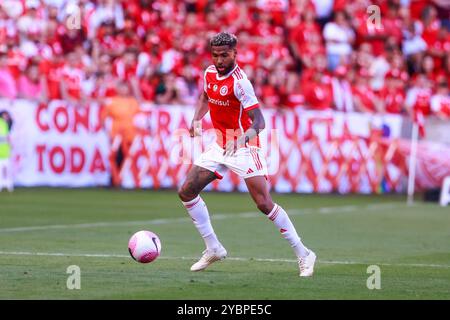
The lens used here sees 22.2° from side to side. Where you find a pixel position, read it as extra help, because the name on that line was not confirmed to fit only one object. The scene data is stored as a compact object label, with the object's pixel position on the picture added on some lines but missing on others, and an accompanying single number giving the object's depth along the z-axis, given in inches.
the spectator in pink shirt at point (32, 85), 999.0
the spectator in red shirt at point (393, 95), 1119.6
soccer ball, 473.4
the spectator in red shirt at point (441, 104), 1125.7
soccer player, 462.0
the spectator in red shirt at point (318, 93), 1096.8
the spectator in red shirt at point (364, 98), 1108.5
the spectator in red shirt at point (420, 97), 1123.9
